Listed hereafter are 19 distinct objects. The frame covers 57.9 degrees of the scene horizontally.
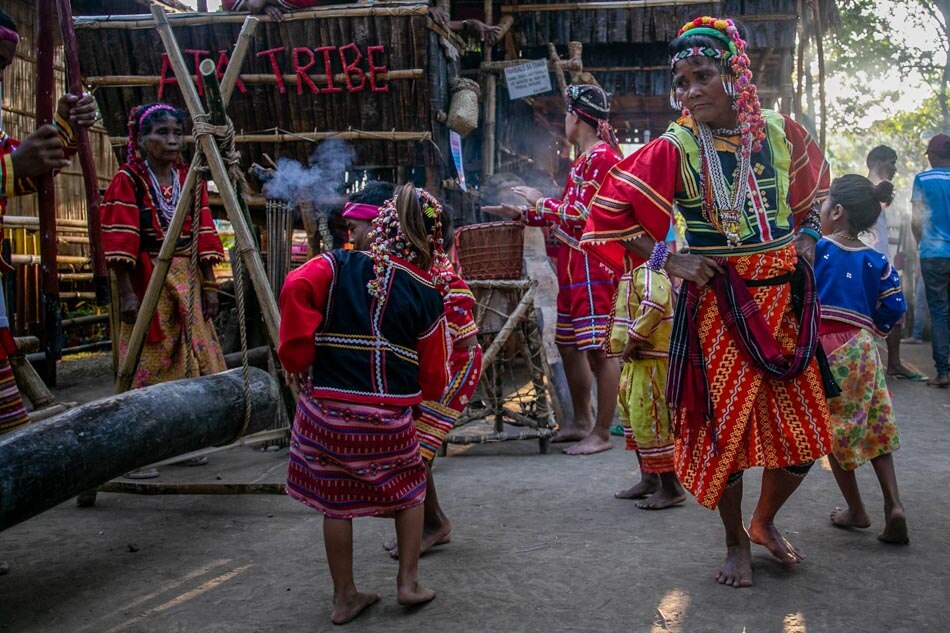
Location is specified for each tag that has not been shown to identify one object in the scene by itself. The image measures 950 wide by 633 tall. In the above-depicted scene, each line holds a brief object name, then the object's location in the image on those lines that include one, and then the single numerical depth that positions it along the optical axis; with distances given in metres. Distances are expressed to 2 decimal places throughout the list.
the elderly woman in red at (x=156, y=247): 5.01
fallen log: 3.09
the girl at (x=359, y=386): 2.98
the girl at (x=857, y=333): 3.67
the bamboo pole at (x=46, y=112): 3.67
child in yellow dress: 4.10
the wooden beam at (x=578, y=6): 9.56
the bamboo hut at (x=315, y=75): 6.94
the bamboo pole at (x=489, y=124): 8.76
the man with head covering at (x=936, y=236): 7.68
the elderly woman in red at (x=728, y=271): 3.10
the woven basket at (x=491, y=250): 5.77
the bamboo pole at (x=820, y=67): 10.59
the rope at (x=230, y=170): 4.18
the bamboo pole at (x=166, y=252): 4.27
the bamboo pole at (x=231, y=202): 4.20
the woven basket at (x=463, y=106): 7.36
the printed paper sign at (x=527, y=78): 8.33
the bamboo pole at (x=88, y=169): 3.92
